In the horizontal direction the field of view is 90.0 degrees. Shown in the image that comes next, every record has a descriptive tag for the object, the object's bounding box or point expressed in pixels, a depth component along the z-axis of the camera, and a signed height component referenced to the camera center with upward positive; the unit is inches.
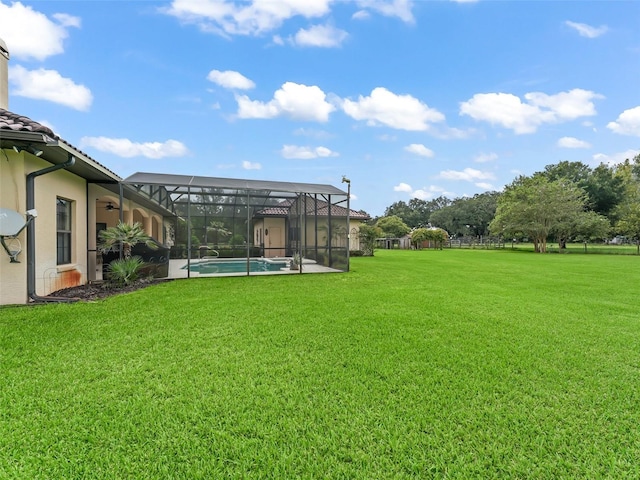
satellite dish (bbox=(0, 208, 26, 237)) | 190.1 +10.3
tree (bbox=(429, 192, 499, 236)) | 1943.9 +130.8
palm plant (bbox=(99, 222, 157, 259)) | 300.2 +2.7
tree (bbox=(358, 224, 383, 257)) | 804.6 +2.1
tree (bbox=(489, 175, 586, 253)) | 982.4 +85.6
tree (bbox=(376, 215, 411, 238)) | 1556.3 +48.2
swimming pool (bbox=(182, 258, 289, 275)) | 436.8 -40.8
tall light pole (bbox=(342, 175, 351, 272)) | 424.5 +73.0
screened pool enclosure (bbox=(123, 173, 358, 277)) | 405.7 +25.3
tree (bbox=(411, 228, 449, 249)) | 1202.6 +5.9
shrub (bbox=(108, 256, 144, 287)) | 296.7 -30.4
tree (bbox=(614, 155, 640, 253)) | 898.7 +145.4
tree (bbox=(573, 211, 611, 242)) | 988.6 +34.4
